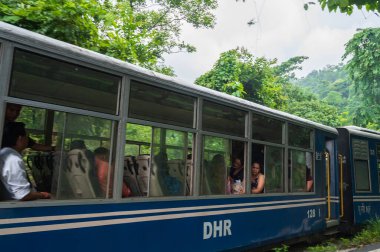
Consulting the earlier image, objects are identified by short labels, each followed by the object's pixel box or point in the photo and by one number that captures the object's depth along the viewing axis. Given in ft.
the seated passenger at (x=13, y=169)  10.40
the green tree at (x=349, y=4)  17.78
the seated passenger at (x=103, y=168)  12.74
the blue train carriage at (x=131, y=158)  10.85
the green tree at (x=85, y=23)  18.11
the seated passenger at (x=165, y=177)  14.90
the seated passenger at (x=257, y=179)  19.93
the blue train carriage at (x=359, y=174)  30.09
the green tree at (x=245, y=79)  61.11
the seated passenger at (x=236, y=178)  18.71
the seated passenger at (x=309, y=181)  24.89
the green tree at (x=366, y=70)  55.93
